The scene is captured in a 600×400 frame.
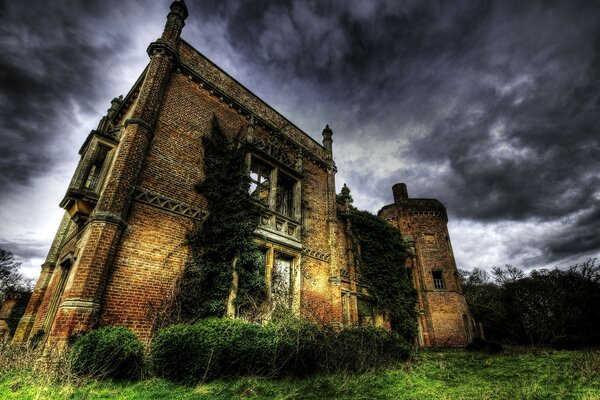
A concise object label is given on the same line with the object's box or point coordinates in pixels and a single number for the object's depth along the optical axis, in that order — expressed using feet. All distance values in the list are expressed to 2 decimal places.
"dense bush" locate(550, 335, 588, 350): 63.16
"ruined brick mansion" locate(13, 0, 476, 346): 22.03
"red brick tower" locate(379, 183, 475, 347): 66.13
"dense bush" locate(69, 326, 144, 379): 16.28
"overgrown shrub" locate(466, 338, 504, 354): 55.11
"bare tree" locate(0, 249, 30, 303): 106.32
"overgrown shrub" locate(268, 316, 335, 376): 22.22
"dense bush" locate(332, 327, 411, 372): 26.14
